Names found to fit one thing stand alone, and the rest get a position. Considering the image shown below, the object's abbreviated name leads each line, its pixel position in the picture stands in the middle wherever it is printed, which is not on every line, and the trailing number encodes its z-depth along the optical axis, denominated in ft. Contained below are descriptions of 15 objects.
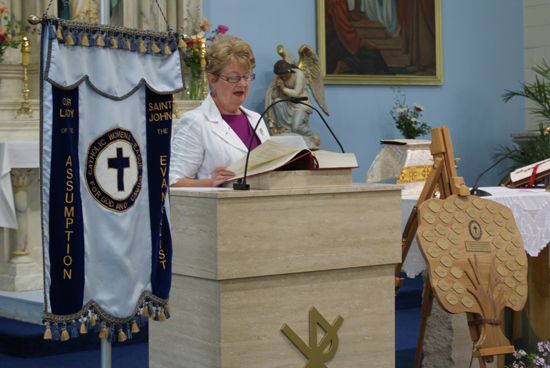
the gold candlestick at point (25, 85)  29.16
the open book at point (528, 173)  20.35
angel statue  35.69
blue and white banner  11.43
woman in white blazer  15.33
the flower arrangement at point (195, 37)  32.24
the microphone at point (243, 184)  12.08
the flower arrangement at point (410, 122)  39.98
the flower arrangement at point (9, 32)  28.21
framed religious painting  40.10
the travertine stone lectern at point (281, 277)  11.53
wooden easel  17.16
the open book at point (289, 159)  12.22
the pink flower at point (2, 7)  27.39
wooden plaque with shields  15.48
